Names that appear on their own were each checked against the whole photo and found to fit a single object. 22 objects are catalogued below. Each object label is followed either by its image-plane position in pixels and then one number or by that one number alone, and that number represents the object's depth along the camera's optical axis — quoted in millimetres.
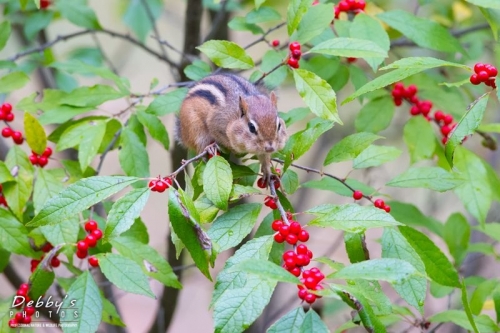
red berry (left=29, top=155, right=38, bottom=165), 3790
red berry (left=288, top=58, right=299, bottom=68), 3757
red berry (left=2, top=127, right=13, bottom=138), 3809
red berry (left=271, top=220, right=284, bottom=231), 3611
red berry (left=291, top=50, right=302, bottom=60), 3755
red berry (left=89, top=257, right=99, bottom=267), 3715
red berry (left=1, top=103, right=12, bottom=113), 3823
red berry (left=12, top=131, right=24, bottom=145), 3804
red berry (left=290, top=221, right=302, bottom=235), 3597
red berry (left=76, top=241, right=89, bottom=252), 3718
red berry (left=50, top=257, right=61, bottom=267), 3769
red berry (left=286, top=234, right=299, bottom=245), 3595
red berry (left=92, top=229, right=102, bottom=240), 3726
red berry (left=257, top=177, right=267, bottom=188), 3708
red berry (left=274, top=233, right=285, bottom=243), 3603
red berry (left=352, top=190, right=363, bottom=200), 3719
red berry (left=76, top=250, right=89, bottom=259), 3722
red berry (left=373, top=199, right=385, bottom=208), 3708
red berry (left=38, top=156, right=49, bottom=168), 3790
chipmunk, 3771
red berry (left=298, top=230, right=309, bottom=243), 3596
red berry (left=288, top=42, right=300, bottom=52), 3755
